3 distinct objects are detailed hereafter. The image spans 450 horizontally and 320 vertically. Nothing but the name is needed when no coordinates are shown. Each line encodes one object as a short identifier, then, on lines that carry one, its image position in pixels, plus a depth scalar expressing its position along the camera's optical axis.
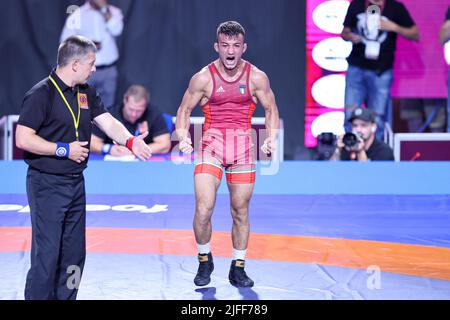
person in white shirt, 17.85
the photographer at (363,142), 15.24
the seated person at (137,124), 15.00
